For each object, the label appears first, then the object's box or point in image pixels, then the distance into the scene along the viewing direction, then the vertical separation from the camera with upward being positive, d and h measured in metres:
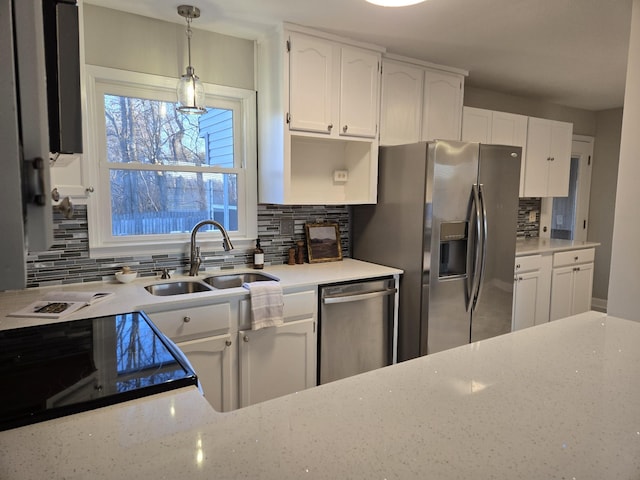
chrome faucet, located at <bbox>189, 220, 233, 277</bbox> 2.54 -0.33
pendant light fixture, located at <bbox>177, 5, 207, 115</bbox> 2.22 +0.57
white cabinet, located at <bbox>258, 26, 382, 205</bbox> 2.56 +0.56
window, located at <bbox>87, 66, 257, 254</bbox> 2.38 +0.22
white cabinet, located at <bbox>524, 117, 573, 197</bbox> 4.05 +0.46
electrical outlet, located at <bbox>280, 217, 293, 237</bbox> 3.01 -0.19
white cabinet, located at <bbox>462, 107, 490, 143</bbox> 3.55 +0.69
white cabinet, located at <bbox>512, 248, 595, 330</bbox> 3.58 -0.76
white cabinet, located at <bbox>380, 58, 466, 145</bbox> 3.04 +0.76
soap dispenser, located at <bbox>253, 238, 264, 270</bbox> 2.80 -0.41
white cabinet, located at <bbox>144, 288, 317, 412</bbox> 2.05 -0.80
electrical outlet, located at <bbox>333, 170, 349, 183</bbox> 3.14 +0.19
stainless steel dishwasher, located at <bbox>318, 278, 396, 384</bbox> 2.53 -0.82
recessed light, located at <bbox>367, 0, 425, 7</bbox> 1.70 +0.83
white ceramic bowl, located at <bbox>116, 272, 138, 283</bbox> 2.36 -0.46
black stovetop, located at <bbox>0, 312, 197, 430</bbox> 0.93 -0.47
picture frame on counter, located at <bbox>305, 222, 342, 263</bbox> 3.08 -0.32
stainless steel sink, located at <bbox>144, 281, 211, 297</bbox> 2.41 -0.54
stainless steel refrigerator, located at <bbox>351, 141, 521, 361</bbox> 2.71 -0.23
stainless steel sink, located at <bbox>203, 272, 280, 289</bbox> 2.62 -0.52
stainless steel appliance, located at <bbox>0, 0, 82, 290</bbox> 0.36 +0.05
